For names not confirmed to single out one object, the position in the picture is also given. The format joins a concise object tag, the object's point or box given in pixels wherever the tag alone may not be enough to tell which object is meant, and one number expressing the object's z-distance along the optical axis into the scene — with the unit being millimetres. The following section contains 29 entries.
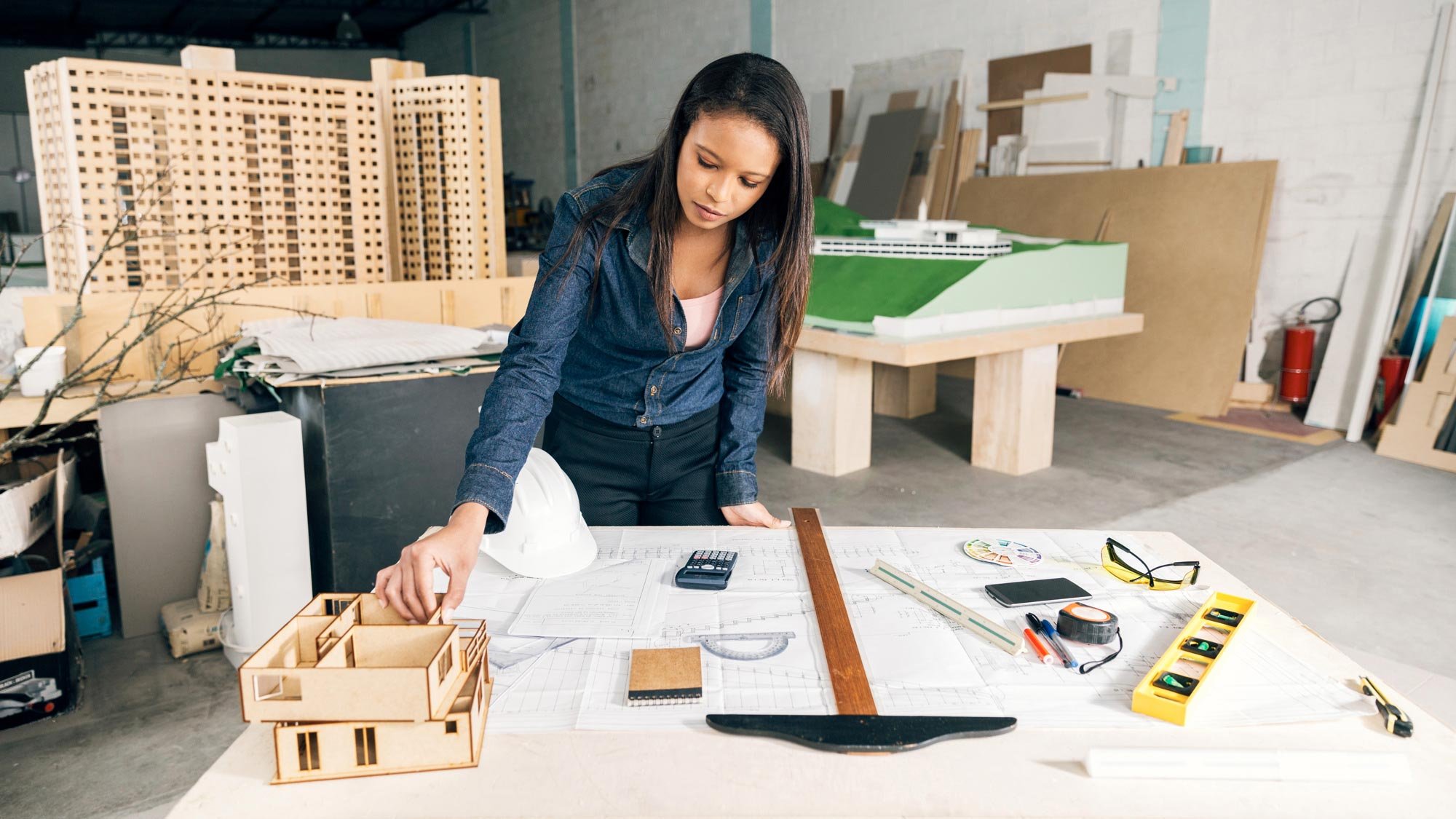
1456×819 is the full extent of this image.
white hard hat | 1209
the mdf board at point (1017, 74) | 5375
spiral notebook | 917
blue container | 2303
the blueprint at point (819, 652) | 907
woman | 1206
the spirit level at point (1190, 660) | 891
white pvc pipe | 4113
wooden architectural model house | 764
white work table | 764
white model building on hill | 3574
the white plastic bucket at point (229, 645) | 2139
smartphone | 1135
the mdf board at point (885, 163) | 6262
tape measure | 1024
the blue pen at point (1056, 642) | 995
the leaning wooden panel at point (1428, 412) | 3900
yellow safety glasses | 1193
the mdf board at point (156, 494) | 2271
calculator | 1177
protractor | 1011
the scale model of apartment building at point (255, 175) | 2449
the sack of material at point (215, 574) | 2285
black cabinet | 2184
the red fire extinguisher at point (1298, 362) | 4562
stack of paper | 2176
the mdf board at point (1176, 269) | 4691
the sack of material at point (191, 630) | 2217
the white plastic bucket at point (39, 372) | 2229
